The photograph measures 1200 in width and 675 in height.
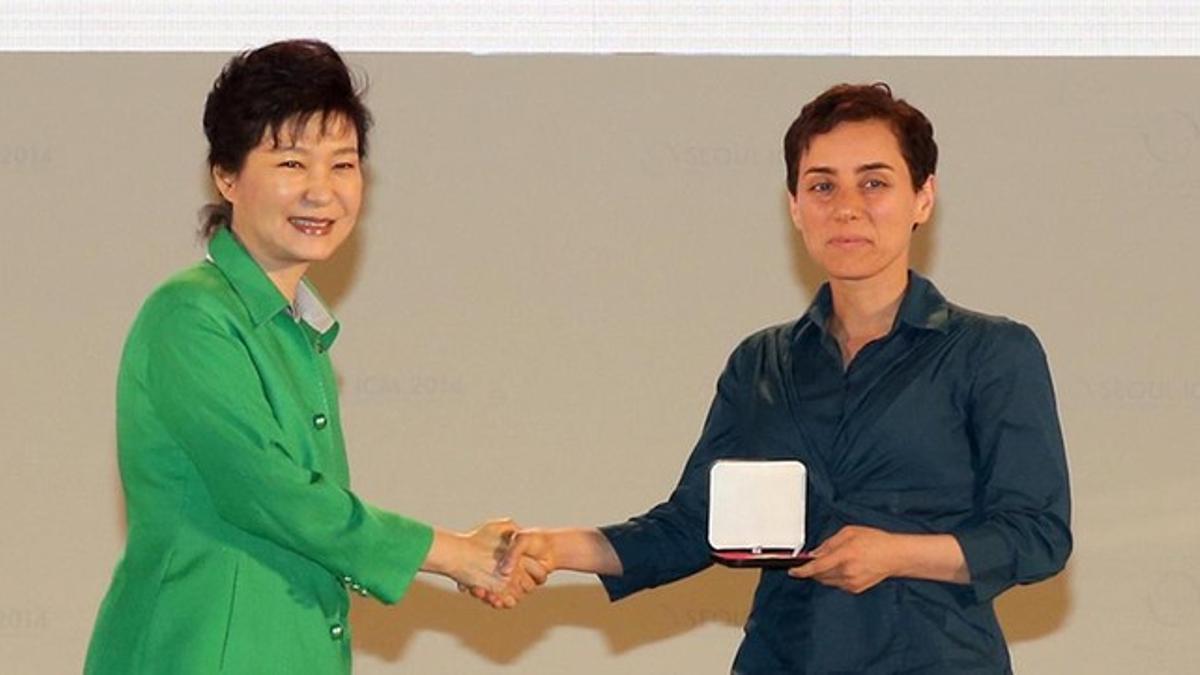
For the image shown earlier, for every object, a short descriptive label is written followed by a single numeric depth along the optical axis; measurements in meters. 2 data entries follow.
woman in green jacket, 5.16
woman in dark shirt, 5.42
